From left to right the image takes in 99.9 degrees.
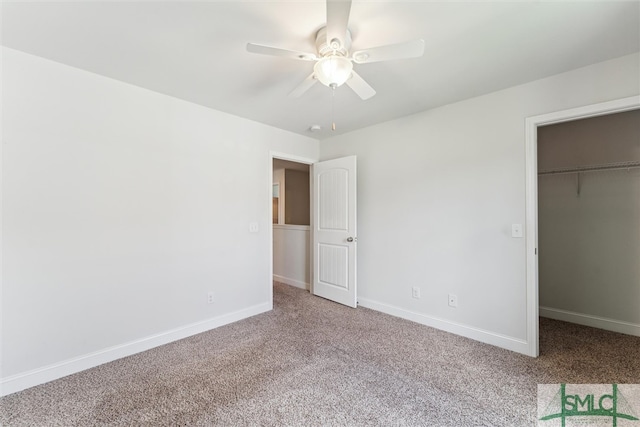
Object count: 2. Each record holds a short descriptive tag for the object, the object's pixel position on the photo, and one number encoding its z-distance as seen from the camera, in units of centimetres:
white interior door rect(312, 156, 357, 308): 346
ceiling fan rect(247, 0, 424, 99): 129
